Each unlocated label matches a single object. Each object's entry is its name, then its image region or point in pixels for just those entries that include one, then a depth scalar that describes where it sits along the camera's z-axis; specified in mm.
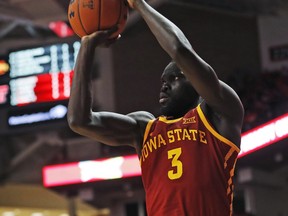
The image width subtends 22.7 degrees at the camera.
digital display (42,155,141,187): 12883
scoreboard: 11617
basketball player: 3018
